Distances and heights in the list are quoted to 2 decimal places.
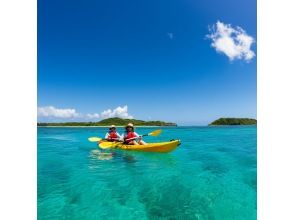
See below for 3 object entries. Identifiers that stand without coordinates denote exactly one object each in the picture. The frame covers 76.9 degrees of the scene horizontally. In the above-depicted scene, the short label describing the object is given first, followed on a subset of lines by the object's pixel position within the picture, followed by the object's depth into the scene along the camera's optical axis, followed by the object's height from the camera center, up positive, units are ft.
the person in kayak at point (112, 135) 33.16 -3.72
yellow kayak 27.16 -4.89
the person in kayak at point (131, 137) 29.09 -3.61
